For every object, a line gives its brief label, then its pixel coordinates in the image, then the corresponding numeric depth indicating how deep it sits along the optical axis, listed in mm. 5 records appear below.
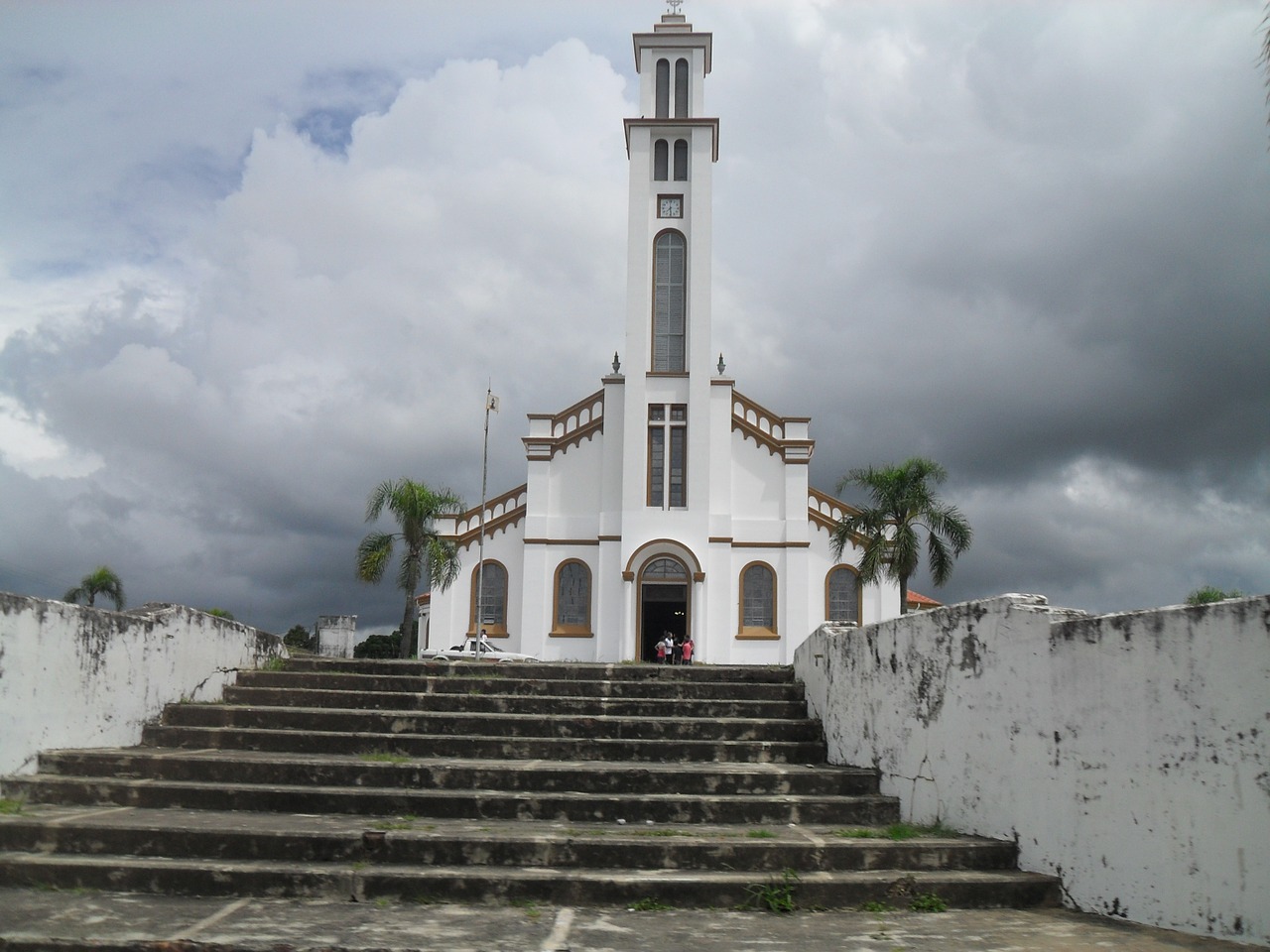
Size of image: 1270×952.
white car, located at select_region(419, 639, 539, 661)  21520
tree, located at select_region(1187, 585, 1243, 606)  20075
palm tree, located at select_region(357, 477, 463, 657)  23734
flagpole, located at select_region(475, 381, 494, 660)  26750
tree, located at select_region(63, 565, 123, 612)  35656
